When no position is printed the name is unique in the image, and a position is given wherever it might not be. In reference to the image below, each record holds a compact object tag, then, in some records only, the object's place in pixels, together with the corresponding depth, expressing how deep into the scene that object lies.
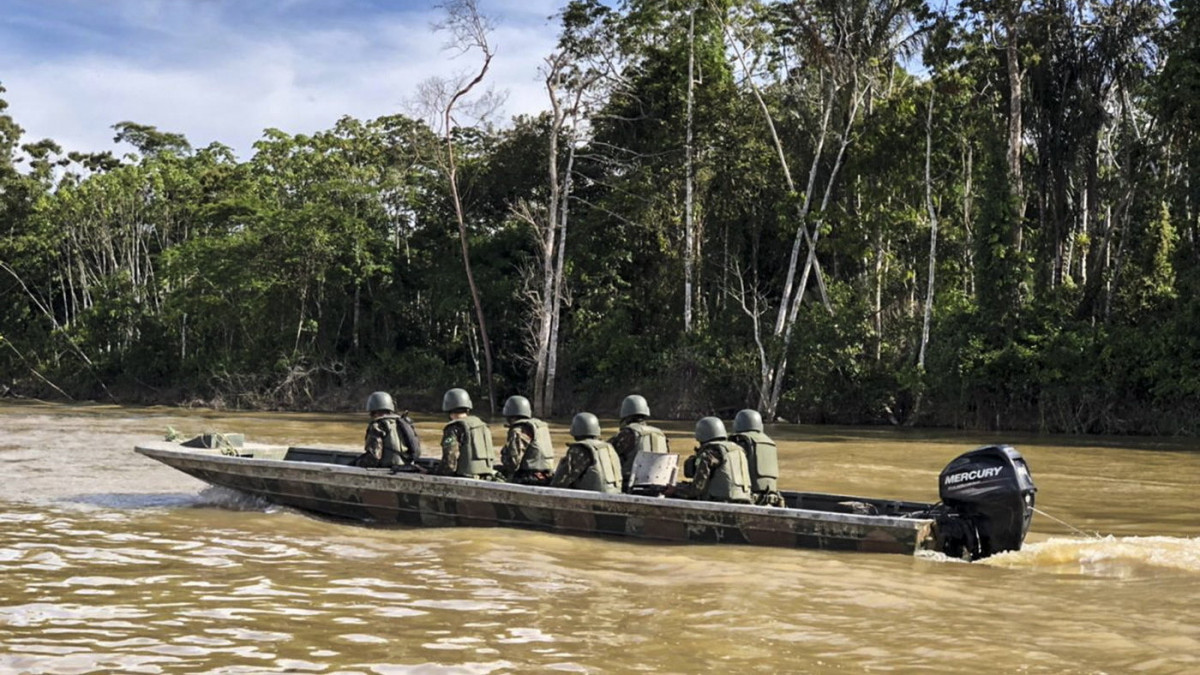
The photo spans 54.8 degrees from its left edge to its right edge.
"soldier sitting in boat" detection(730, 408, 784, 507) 10.49
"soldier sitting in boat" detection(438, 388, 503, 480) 11.55
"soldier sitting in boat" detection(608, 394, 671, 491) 11.29
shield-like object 10.84
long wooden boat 9.39
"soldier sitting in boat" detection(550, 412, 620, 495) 10.82
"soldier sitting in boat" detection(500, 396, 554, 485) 11.50
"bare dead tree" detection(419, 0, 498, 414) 33.94
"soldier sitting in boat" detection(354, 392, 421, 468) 12.22
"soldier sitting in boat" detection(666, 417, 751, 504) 10.13
